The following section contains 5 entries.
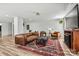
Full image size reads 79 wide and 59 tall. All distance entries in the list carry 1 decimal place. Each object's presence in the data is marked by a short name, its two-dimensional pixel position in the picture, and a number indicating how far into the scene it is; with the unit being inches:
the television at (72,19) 59.8
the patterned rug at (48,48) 62.1
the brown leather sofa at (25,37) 68.4
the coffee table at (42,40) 69.8
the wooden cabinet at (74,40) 60.3
